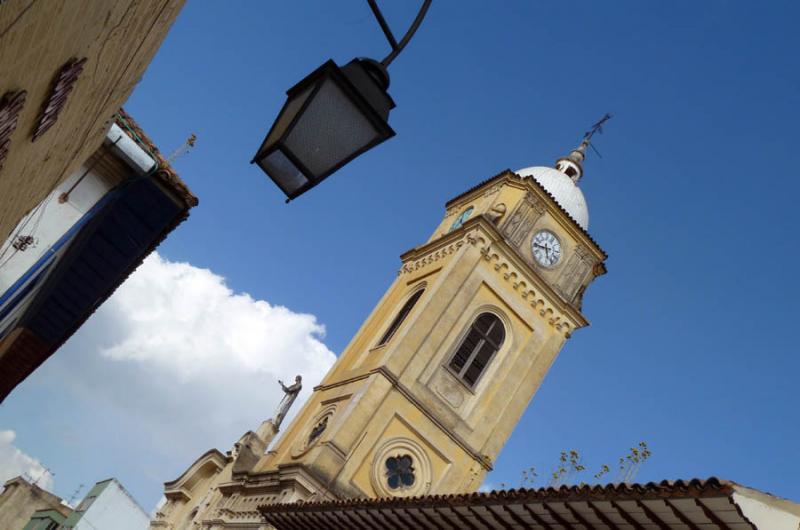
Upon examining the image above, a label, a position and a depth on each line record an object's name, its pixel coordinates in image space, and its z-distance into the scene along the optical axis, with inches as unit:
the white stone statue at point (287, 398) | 1046.4
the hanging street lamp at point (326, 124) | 143.7
